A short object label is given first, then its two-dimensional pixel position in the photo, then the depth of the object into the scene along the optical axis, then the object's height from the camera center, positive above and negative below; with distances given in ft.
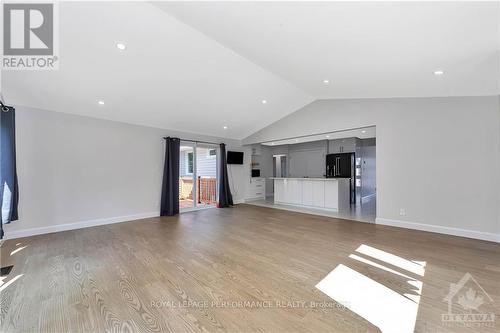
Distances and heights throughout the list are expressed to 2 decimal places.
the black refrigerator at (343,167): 25.25 -0.10
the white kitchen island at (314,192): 19.83 -2.73
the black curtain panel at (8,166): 10.98 +0.11
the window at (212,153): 23.54 +1.59
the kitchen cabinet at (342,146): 25.59 +2.65
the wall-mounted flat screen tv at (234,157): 24.49 +1.18
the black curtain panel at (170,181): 18.44 -1.28
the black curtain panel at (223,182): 22.90 -1.72
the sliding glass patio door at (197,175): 20.94 -0.92
